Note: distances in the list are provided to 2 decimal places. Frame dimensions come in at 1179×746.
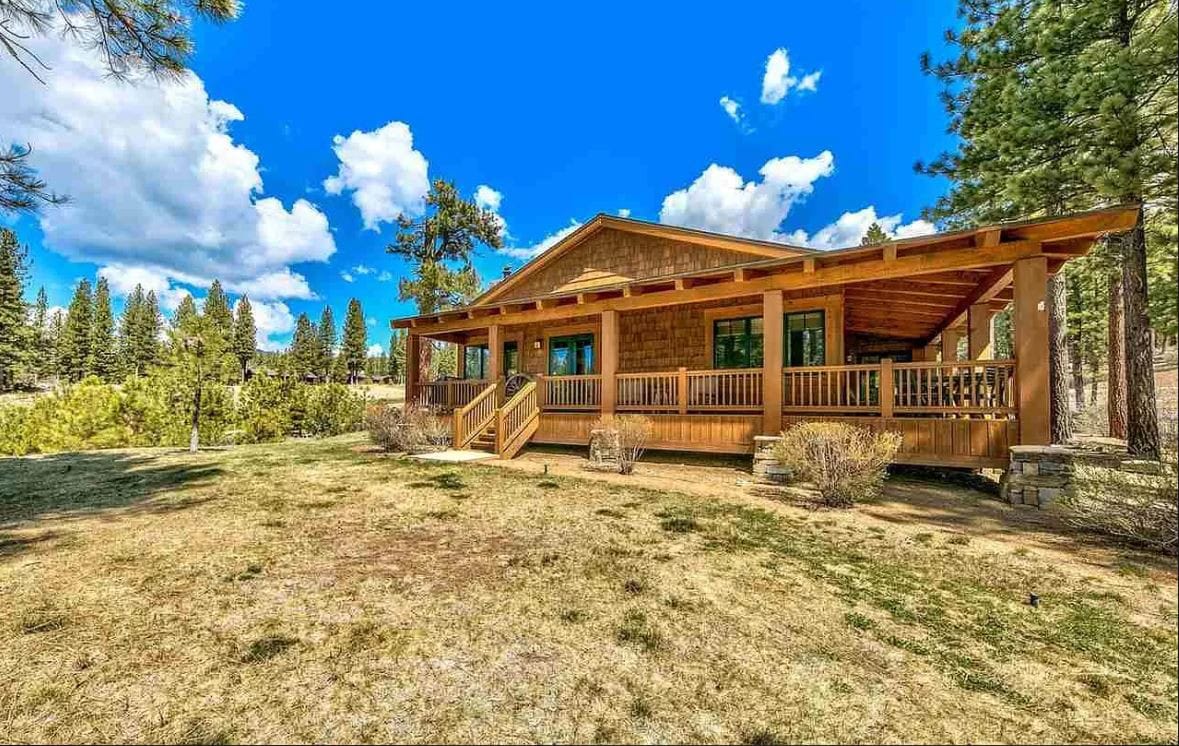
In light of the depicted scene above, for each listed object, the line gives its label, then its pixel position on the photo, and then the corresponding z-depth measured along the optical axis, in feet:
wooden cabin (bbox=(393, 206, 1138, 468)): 21.74
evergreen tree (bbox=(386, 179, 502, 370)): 77.41
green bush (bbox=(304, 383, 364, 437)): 55.93
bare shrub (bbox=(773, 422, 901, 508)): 19.42
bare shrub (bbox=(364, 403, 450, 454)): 34.45
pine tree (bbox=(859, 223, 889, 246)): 92.32
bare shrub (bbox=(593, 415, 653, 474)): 26.94
